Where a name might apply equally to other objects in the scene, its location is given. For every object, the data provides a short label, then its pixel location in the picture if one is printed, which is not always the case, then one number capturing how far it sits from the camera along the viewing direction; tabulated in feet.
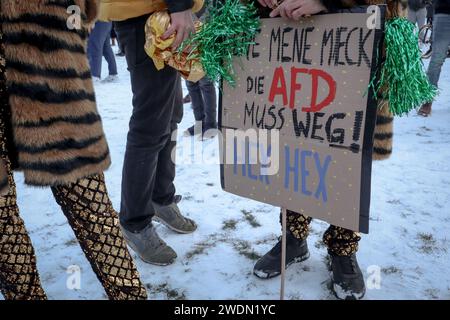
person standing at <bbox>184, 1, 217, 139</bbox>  11.08
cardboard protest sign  3.58
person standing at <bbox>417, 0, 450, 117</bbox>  11.50
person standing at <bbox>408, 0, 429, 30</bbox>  18.16
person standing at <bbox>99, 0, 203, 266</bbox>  4.77
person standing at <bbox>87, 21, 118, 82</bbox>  18.93
